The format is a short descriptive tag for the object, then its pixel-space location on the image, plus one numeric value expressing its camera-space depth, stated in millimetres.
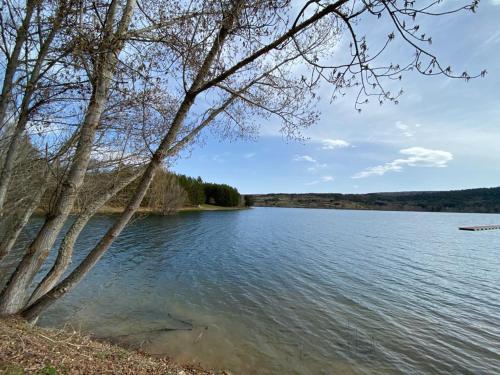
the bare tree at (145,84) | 3543
